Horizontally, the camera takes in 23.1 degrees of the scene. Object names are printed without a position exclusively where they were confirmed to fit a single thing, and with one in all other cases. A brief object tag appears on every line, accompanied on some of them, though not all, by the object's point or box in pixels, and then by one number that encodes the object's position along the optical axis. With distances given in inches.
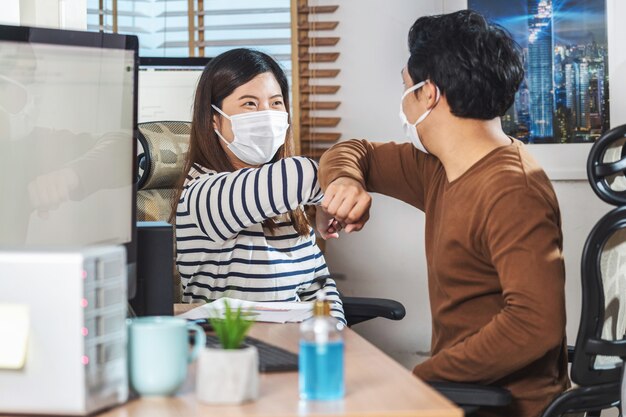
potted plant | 74.6
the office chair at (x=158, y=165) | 147.1
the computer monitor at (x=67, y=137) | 83.7
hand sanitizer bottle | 75.0
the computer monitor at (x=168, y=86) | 169.5
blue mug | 76.0
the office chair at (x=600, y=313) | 90.1
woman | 114.5
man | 93.0
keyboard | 82.4
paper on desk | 101.6
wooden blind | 180.0
